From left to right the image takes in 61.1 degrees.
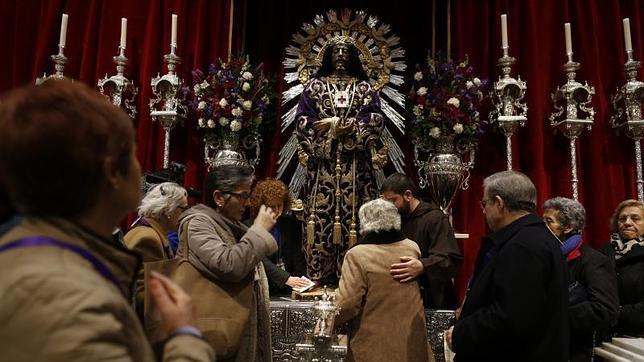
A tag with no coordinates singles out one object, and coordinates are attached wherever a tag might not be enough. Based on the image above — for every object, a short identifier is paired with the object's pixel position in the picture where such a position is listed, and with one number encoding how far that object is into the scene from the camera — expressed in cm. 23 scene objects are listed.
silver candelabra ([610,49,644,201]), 467
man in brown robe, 358
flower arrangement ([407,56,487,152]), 467
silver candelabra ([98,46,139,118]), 503
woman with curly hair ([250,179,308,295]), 397
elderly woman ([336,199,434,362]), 302
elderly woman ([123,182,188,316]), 249
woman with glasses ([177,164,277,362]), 219
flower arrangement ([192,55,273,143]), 491
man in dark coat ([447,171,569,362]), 214
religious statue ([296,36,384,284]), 461
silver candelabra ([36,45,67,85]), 502
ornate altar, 389
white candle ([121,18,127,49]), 504
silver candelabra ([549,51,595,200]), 473
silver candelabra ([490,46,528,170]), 475
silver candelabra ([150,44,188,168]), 500
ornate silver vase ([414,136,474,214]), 464
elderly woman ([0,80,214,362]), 84
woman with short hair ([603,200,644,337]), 316
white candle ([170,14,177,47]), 500
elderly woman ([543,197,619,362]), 276
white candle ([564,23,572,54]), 475
